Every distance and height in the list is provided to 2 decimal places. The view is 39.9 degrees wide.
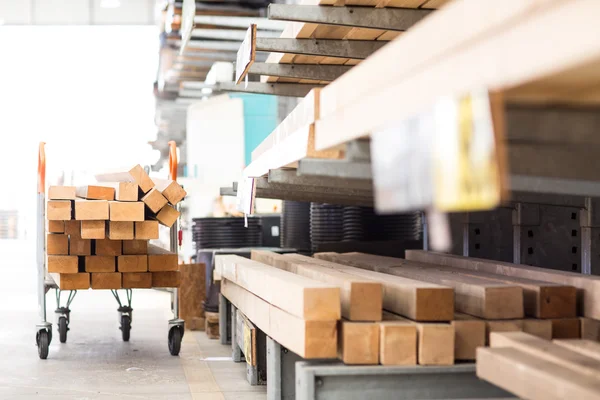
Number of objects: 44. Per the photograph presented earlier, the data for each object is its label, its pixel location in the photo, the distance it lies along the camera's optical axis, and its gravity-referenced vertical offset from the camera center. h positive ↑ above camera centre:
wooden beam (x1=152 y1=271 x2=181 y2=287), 6.24 -0.53
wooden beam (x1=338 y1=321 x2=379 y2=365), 2.96 -0.49
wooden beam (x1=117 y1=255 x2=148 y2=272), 6.07 -0.40
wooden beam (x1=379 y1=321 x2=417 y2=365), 2.93 -0.49
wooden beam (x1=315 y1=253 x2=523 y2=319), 3.09 -0.34
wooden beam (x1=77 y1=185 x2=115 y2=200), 5.83 +0.12
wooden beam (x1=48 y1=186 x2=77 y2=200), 5.80 +0.12
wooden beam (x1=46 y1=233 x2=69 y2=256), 5.96 -0.26
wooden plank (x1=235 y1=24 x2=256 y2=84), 4.06 +0.79
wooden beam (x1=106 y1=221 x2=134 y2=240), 5.82 -0.15
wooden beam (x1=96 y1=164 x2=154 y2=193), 5.98 +0.22
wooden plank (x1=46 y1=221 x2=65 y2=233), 5.92 -0.13
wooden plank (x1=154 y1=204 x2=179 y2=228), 6.04 -0.05
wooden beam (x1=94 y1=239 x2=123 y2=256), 6.04 -0.28
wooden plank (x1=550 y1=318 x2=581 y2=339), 3.11 -0.46
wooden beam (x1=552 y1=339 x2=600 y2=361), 2.40 -0.43
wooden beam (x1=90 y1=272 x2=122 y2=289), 6.04 -0.52
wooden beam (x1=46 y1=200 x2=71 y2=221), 5.77 -0.01
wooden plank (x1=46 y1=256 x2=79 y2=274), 5.91 -0.40
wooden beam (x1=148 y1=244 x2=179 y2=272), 6.18 -0.40
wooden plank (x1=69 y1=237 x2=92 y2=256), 5.99 -0.28
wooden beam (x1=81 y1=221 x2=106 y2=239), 5.77 -0.15
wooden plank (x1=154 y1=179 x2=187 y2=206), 6.10 +0.12
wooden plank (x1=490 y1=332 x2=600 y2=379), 2.15 -0.42
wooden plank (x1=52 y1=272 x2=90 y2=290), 5.96 -0.52
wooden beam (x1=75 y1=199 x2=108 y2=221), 5.76 -0.01
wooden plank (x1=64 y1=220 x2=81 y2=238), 5.98 -0.15
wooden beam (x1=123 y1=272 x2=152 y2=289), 6.10 -0.53
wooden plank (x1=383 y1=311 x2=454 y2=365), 2.93 -0.49
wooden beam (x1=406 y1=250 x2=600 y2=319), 3.13 -0.31
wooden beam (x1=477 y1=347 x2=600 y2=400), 1.92 -0.43
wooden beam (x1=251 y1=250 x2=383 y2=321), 3.05 -0.34
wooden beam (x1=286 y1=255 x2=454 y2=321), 3.04 -0.35
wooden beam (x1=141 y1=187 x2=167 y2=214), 5.93 +0.06
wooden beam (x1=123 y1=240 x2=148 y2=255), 6.12 -0.29
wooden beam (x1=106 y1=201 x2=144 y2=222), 5.79 -0.02
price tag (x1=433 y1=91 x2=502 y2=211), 1.34 +0.08
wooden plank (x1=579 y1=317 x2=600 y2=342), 3.10 -0.46
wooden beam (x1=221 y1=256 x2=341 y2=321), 2.98 -0.34
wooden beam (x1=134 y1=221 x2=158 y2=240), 5.91 -0.15
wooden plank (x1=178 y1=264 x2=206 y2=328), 7.78 -0.79
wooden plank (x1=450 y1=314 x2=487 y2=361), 3.01 -0.48
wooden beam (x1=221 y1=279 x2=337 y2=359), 2.97 -0.48
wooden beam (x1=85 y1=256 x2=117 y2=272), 6.02 -0.40
